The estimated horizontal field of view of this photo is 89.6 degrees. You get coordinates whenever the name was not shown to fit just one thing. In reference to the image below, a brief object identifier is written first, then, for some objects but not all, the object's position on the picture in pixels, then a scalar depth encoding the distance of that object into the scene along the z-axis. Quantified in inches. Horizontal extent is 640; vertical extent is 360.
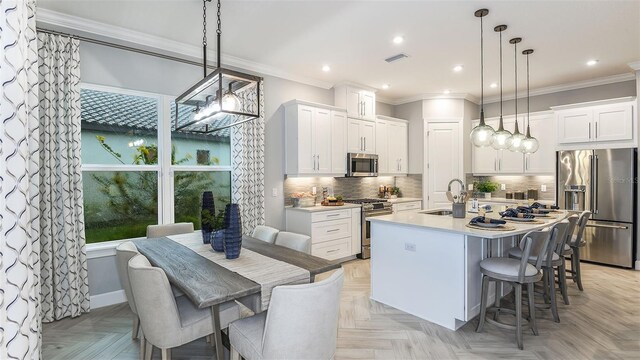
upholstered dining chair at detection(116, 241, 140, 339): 86.9
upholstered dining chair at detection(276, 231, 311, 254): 106.3
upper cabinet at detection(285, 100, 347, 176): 185.3
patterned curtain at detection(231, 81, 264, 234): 169.3
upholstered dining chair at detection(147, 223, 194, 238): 130.6
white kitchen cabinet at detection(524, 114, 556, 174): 218.1
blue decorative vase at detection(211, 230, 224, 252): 97.9
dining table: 68.1
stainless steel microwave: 213.0
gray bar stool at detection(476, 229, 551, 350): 100.4
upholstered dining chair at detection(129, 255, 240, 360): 71.3
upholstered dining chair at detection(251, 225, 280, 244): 118.1
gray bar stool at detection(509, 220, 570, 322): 109.7
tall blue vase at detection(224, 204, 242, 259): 89.5
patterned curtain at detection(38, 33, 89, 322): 117.5
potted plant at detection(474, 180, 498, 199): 243.6
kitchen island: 108.5
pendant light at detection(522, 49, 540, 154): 150.7
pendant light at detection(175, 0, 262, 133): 88.2
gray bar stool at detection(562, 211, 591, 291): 140.3
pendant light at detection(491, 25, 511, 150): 138.9
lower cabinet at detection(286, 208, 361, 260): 180.7
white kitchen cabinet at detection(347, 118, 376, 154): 215.3
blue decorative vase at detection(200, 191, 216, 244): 106.7
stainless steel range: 206.2
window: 137.9
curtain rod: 121.2
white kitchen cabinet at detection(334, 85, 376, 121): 213.6
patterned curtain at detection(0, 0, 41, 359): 59.1
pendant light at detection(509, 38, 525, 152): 145.6
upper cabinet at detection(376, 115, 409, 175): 237.6
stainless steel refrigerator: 178.7
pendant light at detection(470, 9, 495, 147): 135.5
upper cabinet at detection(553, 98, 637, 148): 182.8
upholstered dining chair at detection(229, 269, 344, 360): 61.4
